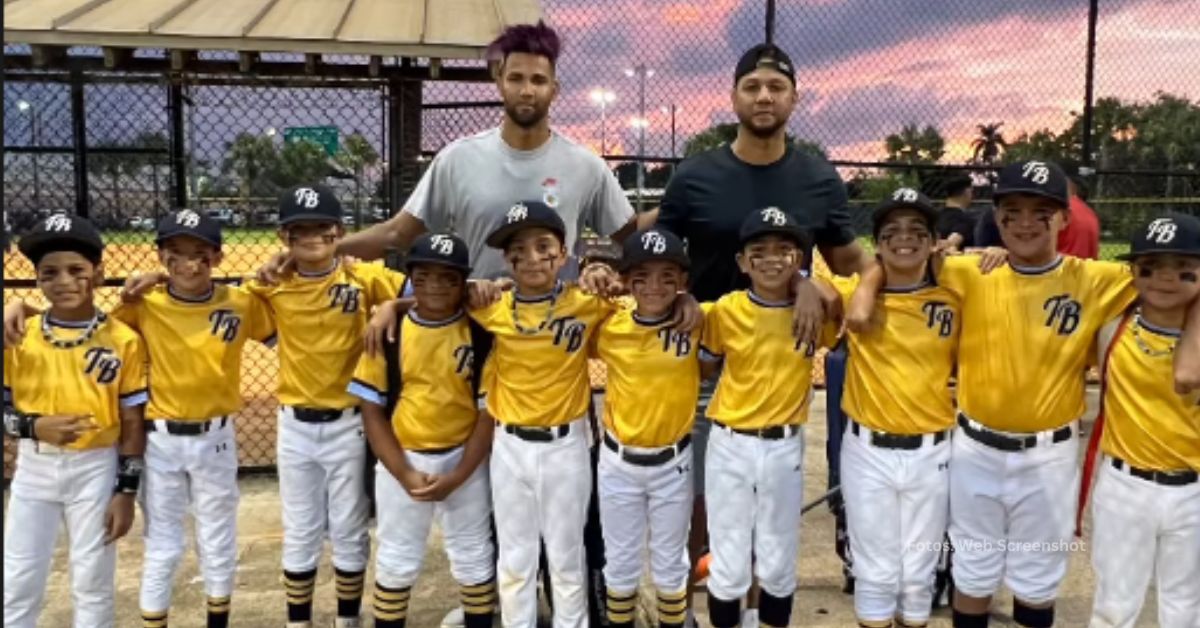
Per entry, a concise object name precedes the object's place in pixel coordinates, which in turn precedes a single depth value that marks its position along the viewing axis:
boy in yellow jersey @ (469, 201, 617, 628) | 3.15
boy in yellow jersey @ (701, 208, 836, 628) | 3.08
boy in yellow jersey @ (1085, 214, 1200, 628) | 2.83
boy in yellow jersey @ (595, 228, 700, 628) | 3.14
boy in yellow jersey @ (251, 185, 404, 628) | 3.36
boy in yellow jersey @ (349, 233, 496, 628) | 3.25
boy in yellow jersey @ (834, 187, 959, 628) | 3.04
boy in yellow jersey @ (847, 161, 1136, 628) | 2.98
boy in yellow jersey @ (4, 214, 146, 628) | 3.05
